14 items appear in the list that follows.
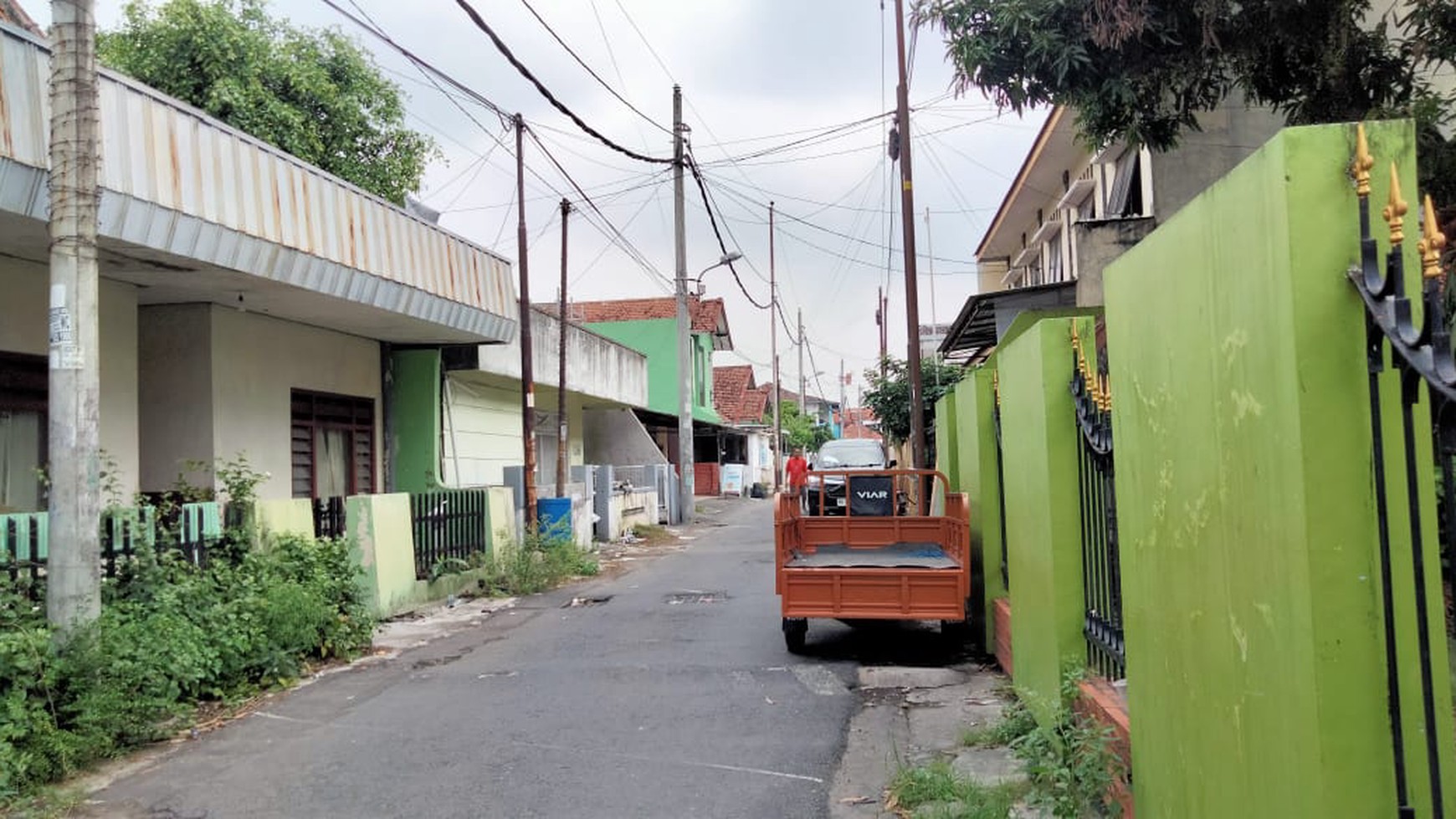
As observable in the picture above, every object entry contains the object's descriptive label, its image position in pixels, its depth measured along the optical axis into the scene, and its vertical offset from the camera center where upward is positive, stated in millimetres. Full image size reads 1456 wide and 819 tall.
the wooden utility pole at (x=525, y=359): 16094 +1673
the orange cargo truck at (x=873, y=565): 8688 -1015
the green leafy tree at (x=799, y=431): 57000 +1333
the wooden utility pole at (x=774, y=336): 43744 +5452
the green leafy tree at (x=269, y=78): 18484 +7389
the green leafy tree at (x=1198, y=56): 6906 +2769
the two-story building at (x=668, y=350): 36531 +4041
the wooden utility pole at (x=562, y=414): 18750 +915
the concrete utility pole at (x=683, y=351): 25453 +2704
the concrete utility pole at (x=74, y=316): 6484 +1053
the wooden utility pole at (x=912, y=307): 16625 +2350
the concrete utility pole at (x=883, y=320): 44656 +5826
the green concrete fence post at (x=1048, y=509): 5309 -348
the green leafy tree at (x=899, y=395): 24906 +1389
